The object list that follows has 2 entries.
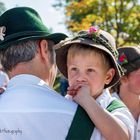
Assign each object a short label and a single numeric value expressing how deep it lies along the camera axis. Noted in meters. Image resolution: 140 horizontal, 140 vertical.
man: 2.18
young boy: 2.45
